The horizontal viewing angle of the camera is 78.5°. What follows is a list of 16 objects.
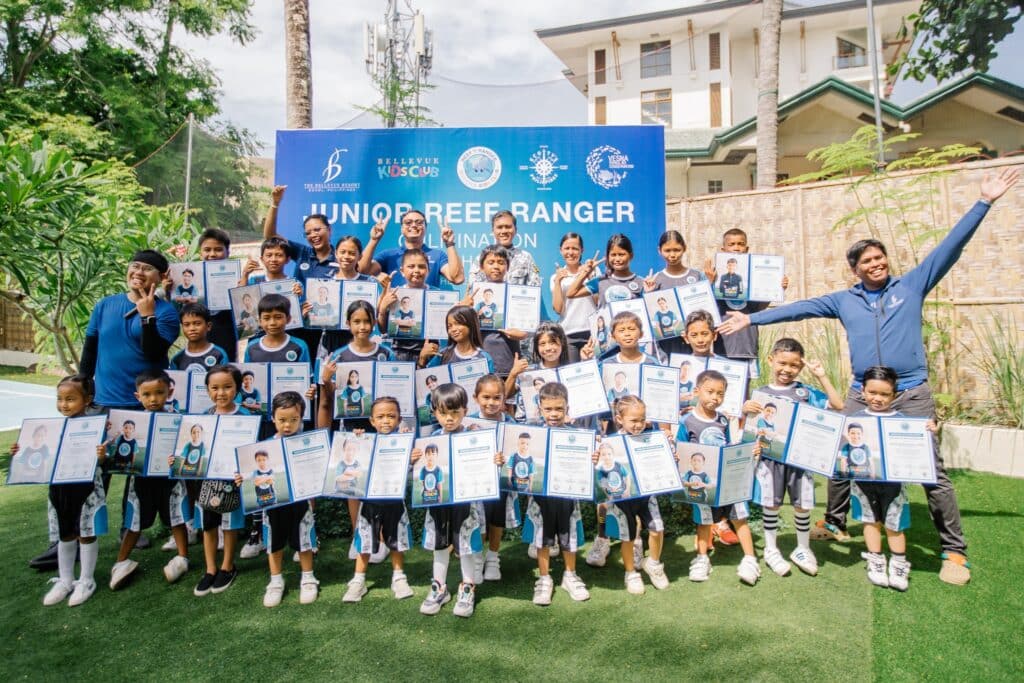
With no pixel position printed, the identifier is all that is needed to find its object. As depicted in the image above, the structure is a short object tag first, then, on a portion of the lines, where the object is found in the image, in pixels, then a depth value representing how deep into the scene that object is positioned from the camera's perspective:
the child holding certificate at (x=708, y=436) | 3.50
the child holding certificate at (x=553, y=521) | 3.38
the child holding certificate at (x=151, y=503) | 3.57
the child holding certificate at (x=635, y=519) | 3.40
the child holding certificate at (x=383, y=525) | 3.39
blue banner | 6.11
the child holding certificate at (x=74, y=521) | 3.46
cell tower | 15.71
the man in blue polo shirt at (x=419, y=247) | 4.51
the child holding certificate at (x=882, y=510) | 3.32
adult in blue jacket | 3.37
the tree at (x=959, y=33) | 9.04
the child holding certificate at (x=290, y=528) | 3.37
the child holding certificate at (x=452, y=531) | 3.24
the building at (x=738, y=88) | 13.67
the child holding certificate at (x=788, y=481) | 3.56
